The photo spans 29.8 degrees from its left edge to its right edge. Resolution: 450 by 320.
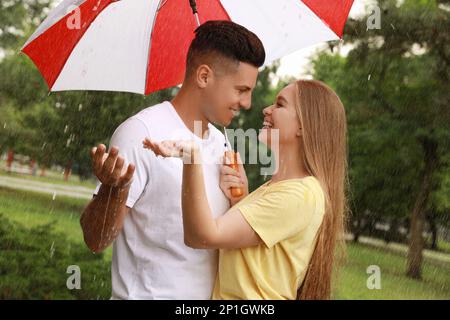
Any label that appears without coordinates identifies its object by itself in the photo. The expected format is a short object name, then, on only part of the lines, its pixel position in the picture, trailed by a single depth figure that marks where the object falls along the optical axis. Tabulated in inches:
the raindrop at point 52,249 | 477.3
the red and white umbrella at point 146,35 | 135.8
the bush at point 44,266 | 440.1
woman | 108.3
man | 111.4
